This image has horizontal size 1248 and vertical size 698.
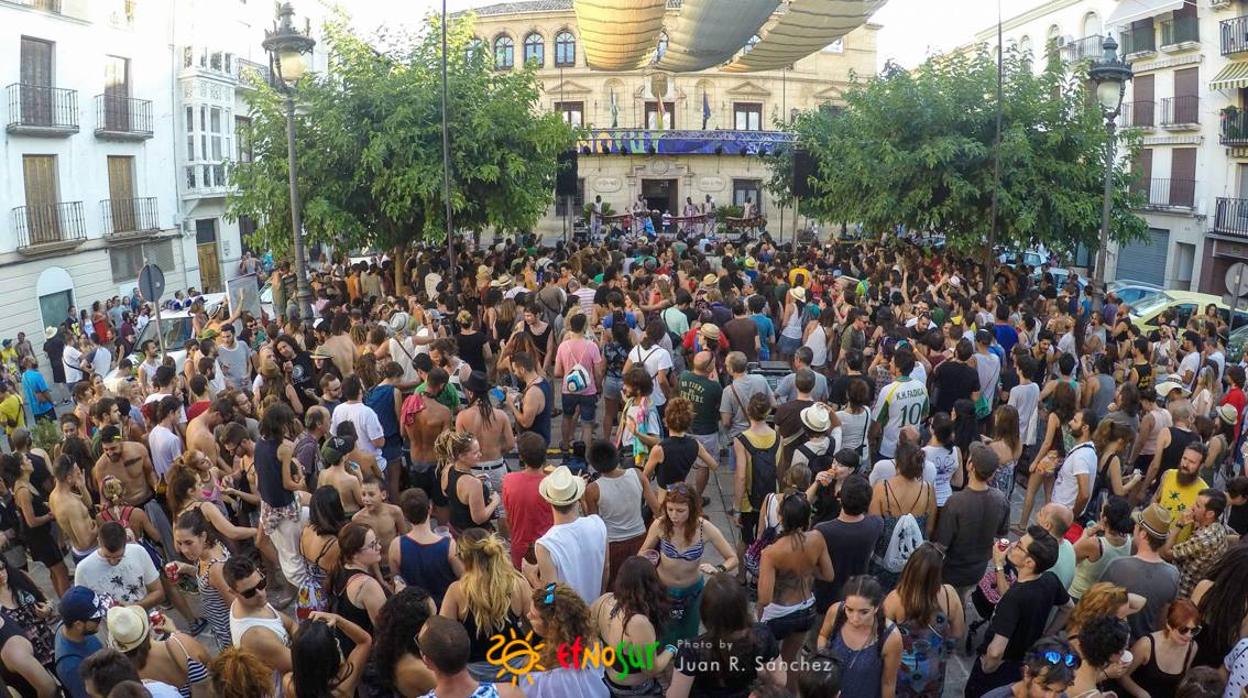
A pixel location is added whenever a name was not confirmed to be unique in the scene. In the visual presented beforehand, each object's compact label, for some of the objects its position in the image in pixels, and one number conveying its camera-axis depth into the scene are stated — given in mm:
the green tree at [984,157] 16219
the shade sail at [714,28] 13359
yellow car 15650
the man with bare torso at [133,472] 6375
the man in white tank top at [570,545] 4590
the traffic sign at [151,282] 11367
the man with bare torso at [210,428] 6922
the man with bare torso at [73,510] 5805
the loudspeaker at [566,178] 20438
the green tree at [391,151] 14352
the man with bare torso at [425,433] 6668
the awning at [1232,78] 24906
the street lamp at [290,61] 10742
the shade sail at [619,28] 13195
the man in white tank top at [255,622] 4184
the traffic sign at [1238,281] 12695
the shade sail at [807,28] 14141
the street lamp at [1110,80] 12367
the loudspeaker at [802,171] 21891
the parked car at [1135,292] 17516
